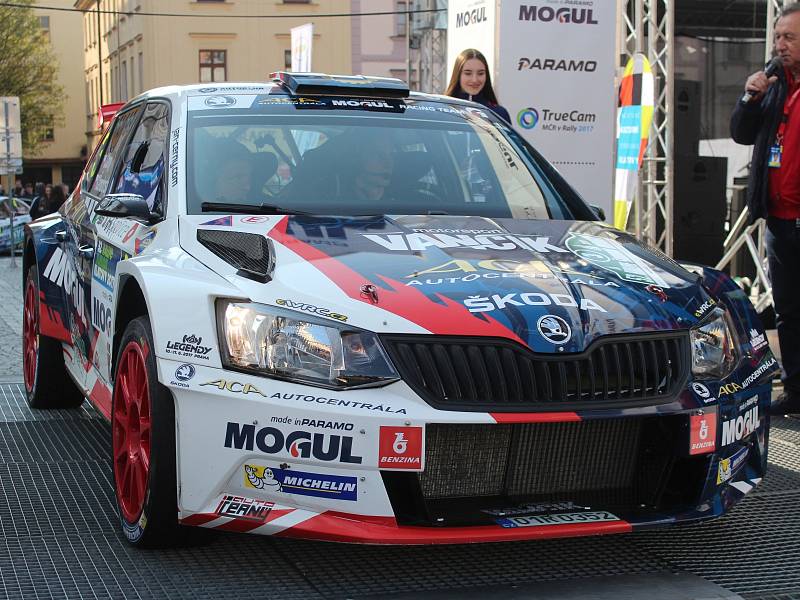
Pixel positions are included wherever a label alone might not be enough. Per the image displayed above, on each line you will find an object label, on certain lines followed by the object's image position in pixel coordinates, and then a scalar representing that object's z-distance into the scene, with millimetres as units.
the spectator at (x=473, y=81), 7641
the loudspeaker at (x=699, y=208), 14039
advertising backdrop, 8891
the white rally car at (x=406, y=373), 3404
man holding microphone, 6430
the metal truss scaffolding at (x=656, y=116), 12023
